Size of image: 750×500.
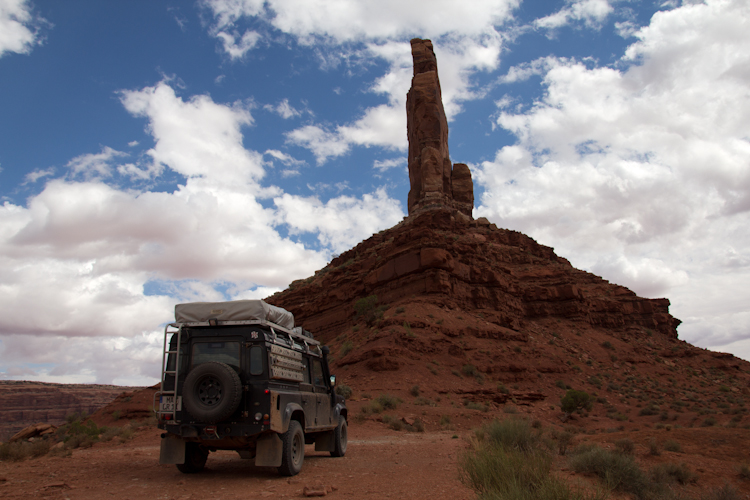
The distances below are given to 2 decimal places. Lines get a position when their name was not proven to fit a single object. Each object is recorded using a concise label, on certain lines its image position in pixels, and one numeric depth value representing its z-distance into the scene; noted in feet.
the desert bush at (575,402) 79.51
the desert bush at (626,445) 37.27
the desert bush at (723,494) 23.32
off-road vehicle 23.45
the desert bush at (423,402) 72.28
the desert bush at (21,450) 37.94
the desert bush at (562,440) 37.78
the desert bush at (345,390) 72.84
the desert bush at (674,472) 28.01
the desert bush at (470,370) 92.84
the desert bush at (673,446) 38.86
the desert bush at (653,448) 37.40
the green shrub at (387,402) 67.65
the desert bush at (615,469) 25.05
